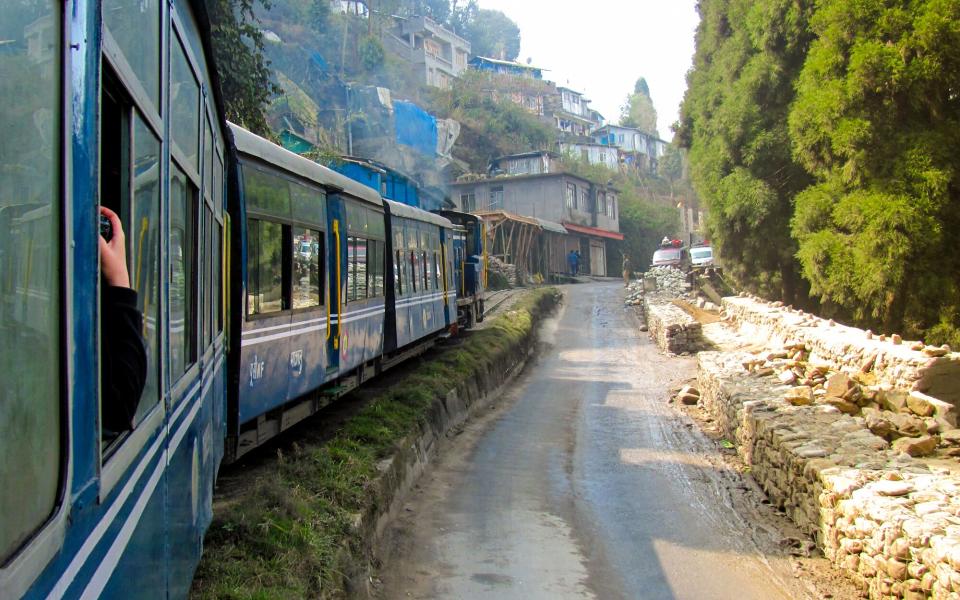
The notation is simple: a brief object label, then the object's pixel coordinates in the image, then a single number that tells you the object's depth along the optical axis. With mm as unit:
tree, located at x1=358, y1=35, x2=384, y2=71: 53938
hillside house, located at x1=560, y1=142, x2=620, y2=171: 71688
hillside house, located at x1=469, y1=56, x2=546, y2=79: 78250
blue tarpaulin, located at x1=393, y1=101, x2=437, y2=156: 42406
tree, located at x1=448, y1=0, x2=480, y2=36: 86312
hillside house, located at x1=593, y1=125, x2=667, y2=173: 79500
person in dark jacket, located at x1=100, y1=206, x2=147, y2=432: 2115
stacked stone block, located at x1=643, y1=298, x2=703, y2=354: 23781
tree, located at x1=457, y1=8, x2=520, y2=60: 91125
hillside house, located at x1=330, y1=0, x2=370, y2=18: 60000
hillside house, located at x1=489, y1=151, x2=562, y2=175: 51750
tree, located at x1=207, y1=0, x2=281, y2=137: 14719
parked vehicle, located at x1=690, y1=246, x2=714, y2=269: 39969
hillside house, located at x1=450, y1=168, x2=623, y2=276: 46938
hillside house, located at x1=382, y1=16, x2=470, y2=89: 67000
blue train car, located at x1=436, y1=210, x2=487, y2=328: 22453
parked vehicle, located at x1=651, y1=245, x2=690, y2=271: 40375
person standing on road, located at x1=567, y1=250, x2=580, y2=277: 46719
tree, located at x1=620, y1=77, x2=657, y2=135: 102750
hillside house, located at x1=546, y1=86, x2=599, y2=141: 80000
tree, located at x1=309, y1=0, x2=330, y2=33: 53844
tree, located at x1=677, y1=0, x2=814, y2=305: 20203
